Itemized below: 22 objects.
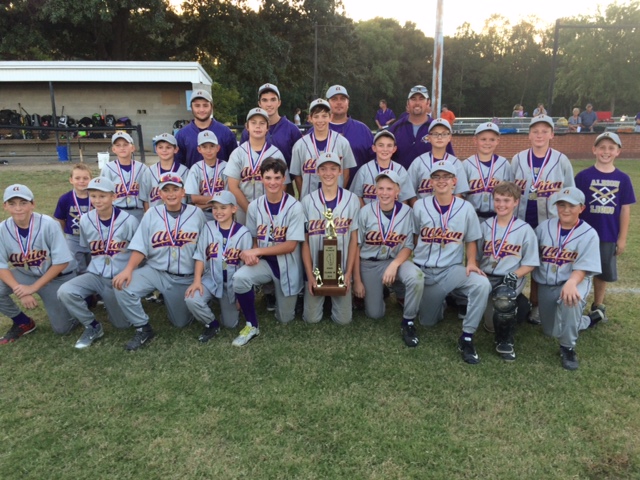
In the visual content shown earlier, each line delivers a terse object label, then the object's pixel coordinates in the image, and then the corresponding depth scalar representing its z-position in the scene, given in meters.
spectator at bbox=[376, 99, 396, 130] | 18.67
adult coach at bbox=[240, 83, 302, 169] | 4.95
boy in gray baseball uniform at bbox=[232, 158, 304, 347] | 4.23
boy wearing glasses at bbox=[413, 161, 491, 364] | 4.16
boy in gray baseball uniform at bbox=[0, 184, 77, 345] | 4.07
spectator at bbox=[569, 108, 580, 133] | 19.42
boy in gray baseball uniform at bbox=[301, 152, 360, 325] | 4.41
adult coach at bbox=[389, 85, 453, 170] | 5.10
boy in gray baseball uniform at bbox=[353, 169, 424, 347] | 4.23
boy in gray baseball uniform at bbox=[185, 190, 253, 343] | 4.29
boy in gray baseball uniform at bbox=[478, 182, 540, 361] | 3.86
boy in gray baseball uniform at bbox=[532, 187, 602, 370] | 3.71
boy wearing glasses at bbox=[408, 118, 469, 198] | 4.58
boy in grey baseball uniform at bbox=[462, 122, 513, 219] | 4.55
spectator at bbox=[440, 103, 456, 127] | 15.69
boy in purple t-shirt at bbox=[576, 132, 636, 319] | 4.20
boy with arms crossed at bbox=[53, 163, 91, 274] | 4.70
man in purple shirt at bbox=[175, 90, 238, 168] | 5.05
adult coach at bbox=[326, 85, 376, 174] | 5.04
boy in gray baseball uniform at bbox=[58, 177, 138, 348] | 4.16
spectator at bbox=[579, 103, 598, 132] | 19.28
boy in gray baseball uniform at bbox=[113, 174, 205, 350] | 4.21
